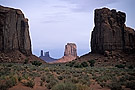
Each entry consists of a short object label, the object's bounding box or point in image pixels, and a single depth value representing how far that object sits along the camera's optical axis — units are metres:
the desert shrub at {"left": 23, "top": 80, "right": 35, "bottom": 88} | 13.88
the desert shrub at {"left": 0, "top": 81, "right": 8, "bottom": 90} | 11.56
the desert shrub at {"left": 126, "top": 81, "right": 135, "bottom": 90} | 13.94
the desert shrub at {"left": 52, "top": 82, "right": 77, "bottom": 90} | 9.90
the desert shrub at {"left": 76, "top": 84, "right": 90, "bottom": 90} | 9.85
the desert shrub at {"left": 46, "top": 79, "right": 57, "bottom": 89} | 13.70
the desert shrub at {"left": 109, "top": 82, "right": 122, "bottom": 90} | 12.99
